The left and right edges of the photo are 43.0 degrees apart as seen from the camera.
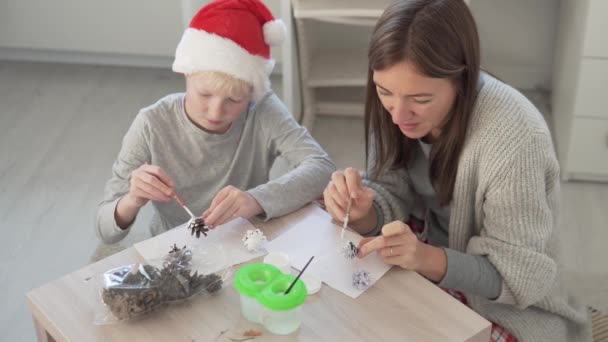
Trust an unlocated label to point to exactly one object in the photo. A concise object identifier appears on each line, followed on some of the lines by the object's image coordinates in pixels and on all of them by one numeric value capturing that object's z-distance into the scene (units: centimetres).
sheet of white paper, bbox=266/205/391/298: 123
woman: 125
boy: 143
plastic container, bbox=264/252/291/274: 124
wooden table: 111
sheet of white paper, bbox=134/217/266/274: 128
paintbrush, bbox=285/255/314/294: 108
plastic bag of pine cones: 114
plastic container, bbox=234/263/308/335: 107
